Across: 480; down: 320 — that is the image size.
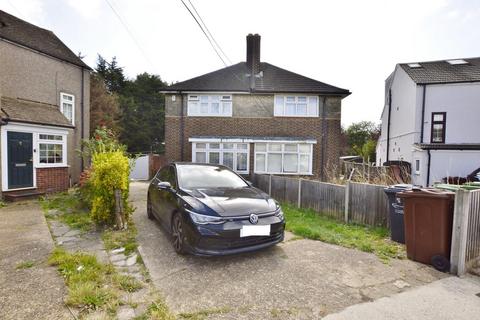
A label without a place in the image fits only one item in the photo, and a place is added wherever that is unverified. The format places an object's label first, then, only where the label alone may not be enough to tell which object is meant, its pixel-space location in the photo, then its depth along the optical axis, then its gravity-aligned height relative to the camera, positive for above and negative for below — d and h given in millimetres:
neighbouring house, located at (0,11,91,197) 8453 +1447
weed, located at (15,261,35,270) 3502 -1631
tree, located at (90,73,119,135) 24094 +4147
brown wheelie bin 3695 -1024
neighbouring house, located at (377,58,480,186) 14280 +2439
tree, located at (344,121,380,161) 36438 +2987
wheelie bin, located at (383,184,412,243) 4777 -1077
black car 3541 -949
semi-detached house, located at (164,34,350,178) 13258 +1423
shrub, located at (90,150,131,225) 5172 -713
